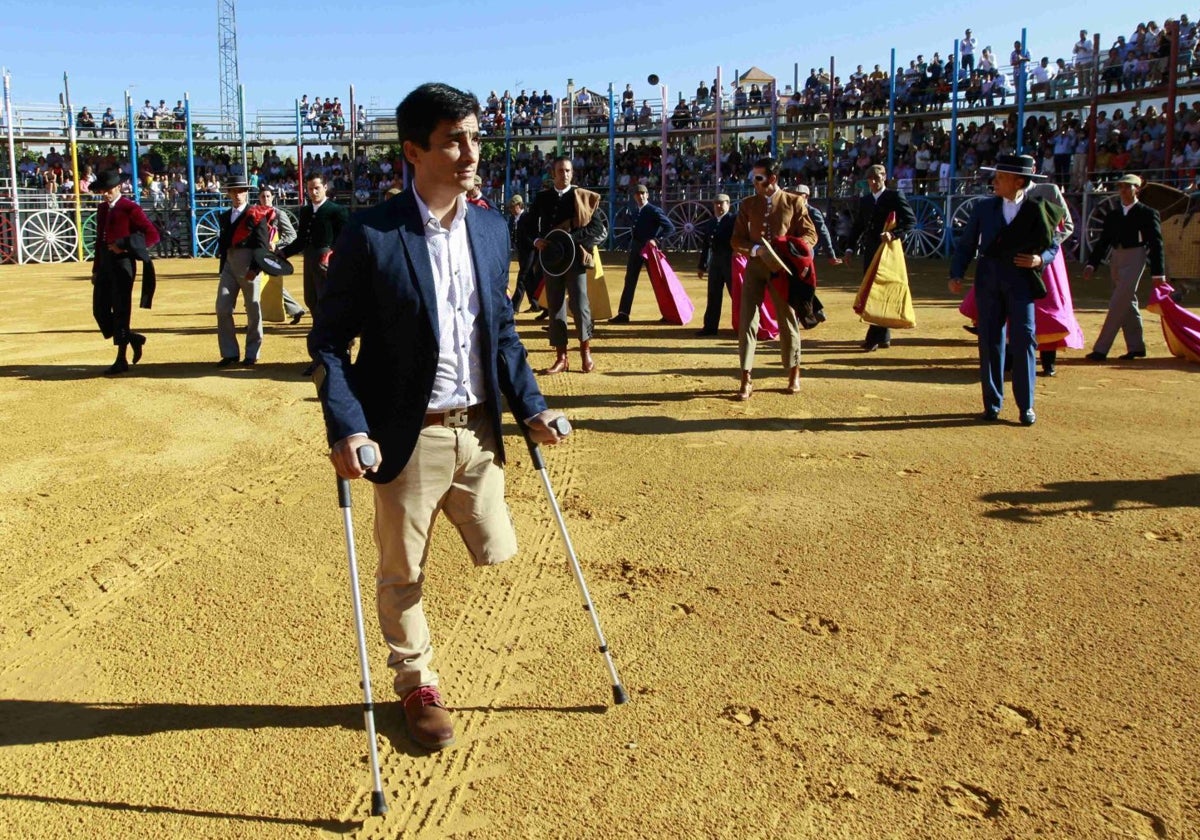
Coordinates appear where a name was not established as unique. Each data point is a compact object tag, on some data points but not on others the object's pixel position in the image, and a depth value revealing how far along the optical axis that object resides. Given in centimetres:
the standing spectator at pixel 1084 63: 2725
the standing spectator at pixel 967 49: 3008
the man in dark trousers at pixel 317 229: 1034
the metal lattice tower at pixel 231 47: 5145
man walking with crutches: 328
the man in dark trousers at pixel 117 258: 1021
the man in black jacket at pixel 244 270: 1076
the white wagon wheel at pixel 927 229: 2717
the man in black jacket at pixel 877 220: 1123
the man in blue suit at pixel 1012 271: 787
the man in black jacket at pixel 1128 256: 1062
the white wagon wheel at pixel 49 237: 2950
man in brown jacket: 855
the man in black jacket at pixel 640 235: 1370
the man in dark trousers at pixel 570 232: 971
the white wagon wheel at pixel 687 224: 3225
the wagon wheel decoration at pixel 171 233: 3253
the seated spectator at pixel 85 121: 3491
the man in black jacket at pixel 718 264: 1291
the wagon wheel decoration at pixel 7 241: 2925
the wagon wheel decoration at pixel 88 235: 3039
